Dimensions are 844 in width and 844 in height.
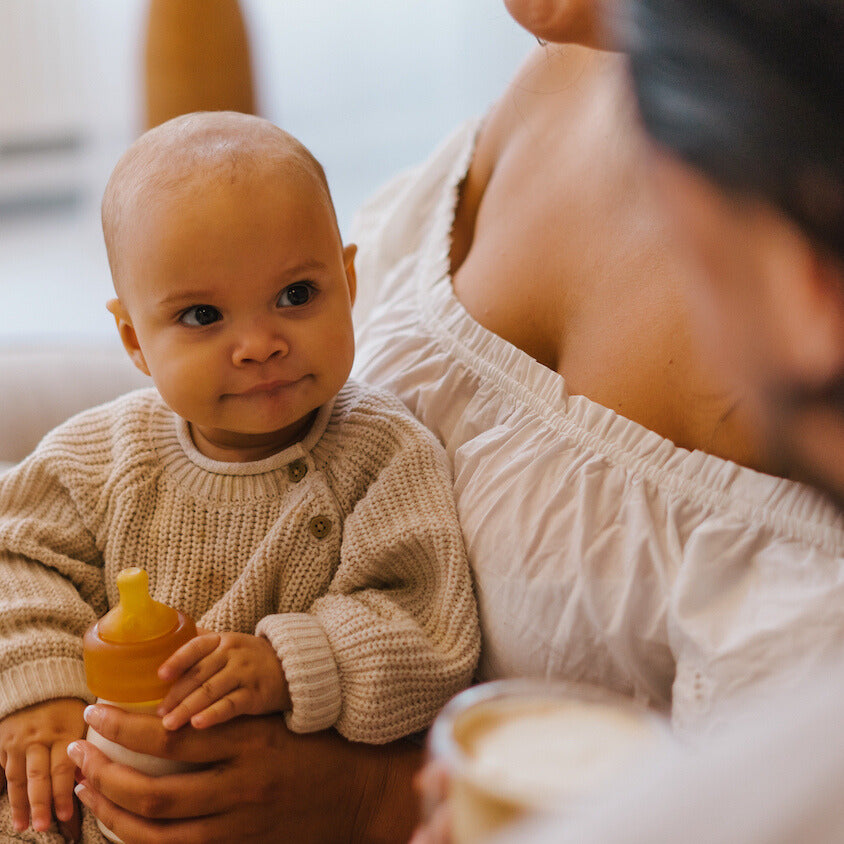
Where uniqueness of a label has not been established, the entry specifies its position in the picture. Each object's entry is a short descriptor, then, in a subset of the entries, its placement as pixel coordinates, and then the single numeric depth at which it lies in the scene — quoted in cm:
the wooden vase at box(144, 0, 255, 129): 202
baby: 88
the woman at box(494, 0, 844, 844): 46
